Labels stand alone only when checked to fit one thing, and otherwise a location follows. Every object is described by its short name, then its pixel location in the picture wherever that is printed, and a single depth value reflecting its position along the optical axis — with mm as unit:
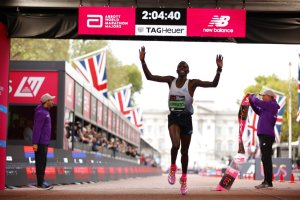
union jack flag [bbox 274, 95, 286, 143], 41900
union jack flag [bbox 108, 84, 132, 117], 57844
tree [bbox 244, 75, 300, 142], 79500
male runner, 11883
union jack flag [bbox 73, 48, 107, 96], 37988
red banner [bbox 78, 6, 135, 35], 13594
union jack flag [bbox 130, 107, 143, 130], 69312
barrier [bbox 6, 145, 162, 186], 17102
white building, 188125
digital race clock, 13648
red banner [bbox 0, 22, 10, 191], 14211
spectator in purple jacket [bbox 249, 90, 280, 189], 15500
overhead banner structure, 13562
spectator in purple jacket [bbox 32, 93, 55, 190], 15109
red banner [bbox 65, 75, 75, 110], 24688
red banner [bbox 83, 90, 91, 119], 29386
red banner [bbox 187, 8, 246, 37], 13539
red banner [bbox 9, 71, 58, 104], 23953
